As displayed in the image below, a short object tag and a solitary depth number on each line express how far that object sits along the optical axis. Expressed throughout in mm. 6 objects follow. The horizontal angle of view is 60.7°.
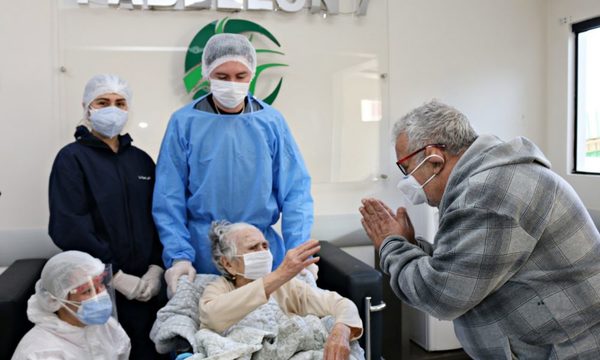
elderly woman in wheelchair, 1785
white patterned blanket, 1727
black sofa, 2033
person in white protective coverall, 1785
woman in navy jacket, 2170
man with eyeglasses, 1258
